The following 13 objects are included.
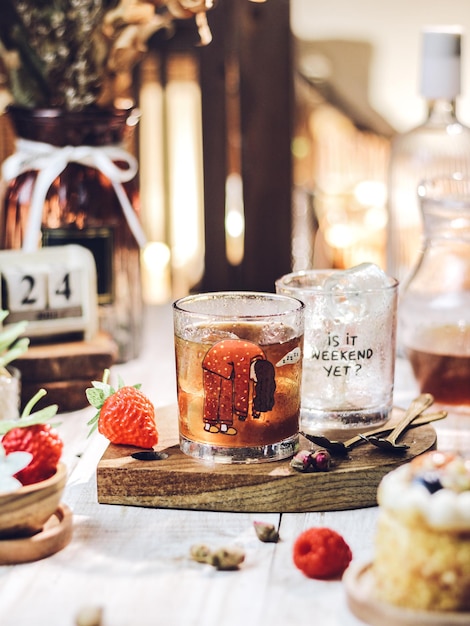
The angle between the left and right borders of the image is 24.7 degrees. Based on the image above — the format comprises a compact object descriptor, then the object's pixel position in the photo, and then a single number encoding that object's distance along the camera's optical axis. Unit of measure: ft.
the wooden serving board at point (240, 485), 3.22
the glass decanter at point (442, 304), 4.14
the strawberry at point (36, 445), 2.98
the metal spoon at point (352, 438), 3.38
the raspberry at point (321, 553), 2.77
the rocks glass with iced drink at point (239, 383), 3.22
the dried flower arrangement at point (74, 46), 4.60
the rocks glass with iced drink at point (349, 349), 3.57
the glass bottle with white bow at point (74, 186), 4.66
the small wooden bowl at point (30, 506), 2.84
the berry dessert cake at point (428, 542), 2.46
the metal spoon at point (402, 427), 3.40
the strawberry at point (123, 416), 3.41
